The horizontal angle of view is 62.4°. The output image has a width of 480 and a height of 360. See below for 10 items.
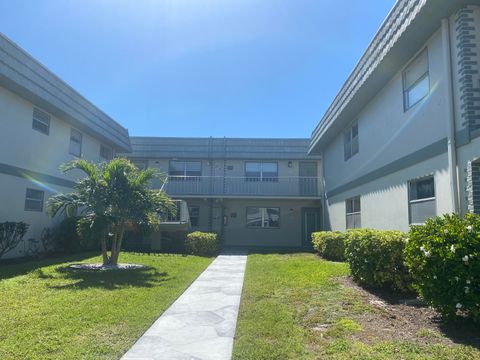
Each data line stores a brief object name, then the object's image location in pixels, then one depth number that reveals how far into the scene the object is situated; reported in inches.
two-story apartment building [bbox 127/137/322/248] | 858.1
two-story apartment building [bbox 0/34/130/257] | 482.9
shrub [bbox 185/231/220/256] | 633.6
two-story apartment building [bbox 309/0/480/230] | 282.7
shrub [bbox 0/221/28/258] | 454.0
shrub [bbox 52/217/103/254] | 573.0
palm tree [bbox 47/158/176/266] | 422.9
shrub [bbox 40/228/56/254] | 560.1
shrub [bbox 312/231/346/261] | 532.7
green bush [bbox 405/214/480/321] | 184.9
